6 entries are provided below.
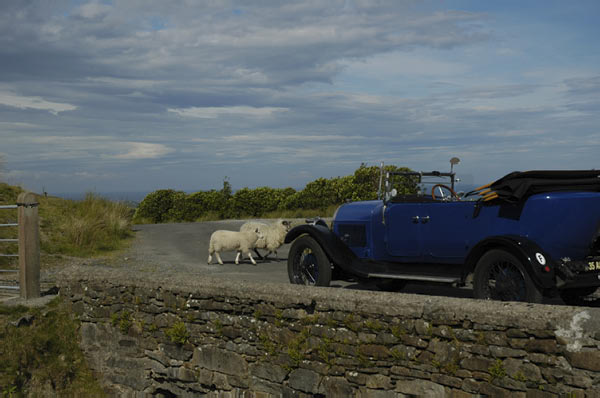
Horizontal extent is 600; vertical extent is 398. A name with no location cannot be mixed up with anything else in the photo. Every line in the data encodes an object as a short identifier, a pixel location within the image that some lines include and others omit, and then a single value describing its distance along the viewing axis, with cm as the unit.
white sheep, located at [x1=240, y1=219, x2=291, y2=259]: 1494
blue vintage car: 644
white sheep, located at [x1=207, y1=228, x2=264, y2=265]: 1414
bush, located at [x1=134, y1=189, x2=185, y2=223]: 2969
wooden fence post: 1029
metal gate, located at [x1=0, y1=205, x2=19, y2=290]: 1068
